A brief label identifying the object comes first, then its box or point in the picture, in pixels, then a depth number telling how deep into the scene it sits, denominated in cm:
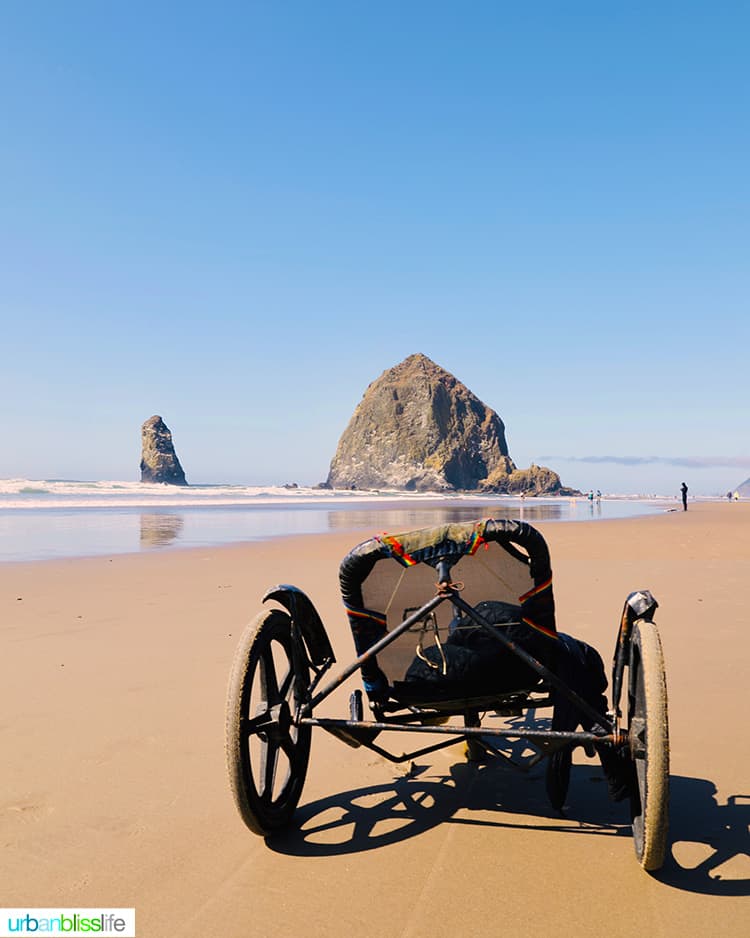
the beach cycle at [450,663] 299
